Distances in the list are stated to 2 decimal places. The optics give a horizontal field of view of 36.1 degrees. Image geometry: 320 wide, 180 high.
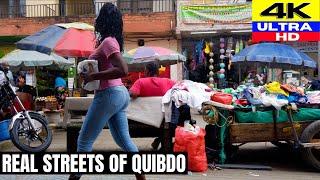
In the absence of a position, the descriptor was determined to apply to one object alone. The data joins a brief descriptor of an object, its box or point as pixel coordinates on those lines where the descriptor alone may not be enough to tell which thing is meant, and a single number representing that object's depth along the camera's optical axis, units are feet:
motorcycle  24.69
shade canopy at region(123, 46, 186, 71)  46.24
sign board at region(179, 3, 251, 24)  61.52
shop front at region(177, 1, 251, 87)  61.87
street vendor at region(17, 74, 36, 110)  33.24
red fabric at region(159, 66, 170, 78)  63.65
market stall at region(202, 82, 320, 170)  22.29
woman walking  14.74
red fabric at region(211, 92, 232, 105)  22.62
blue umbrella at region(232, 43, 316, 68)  48.88
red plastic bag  21.43
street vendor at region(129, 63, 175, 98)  24.75
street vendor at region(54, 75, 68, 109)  47.50
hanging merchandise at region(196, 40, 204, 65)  63.87
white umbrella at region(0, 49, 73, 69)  47.50
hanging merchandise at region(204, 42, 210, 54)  63.16
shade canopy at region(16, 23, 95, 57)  33.76
